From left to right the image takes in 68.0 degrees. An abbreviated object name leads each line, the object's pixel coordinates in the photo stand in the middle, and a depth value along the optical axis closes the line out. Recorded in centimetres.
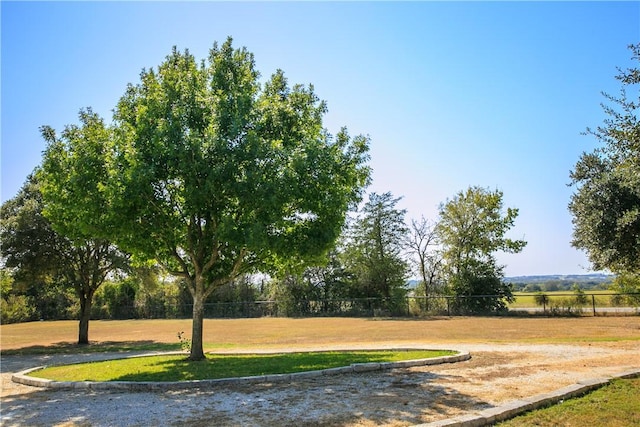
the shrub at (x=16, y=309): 4750
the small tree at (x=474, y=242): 4553
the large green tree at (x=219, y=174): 1275
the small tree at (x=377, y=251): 5056
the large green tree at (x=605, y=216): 2102
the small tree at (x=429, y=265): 5281
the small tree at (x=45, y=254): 2428
